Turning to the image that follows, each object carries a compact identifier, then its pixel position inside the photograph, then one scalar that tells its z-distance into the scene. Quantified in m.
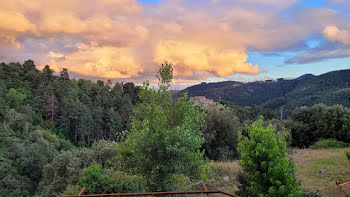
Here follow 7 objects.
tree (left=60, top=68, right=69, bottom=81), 66.45
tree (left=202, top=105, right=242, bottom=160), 19.52
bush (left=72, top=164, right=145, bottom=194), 9.61
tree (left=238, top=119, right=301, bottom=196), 6.09
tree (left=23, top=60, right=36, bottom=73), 65.11
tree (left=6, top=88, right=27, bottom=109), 45.78
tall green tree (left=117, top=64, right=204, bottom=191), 6.14
